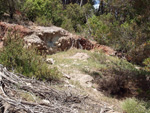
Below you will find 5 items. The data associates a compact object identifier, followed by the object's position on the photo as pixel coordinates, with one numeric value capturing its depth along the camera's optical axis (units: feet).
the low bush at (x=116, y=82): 17.39
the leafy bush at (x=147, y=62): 12.98
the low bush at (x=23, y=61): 14.02
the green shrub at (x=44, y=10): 35.86
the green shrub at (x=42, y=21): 34.12
